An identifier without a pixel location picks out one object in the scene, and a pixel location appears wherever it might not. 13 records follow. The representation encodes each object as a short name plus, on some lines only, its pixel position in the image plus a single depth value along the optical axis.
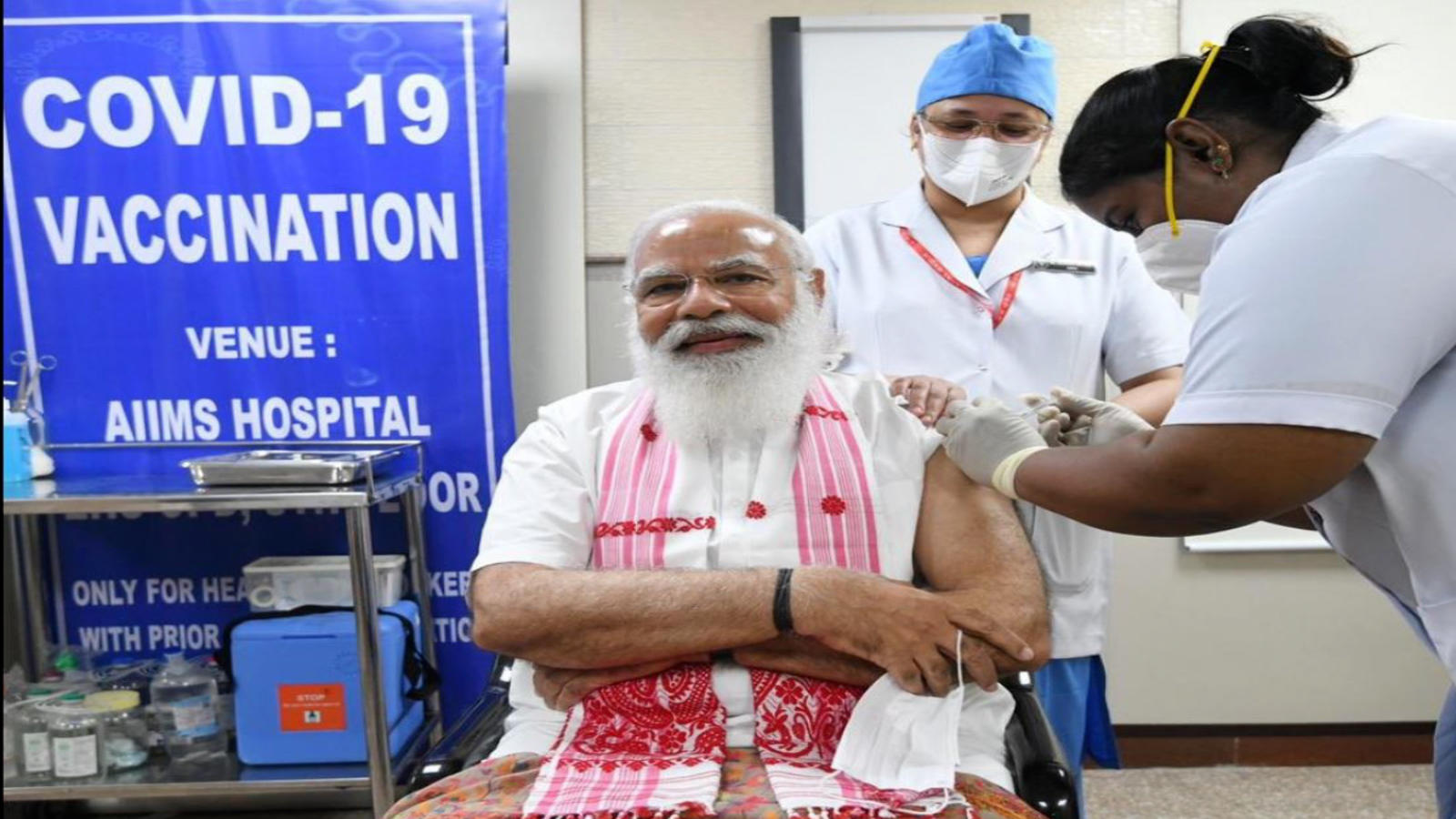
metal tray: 2.32
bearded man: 1.40
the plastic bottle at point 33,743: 2.46
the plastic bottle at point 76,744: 2.43
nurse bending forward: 1.00
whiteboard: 2.85
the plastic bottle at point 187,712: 2.51
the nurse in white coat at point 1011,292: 1.85
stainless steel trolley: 2.29
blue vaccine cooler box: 2.46
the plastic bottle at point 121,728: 2.48
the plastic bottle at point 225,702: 2.60
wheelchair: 1.33
